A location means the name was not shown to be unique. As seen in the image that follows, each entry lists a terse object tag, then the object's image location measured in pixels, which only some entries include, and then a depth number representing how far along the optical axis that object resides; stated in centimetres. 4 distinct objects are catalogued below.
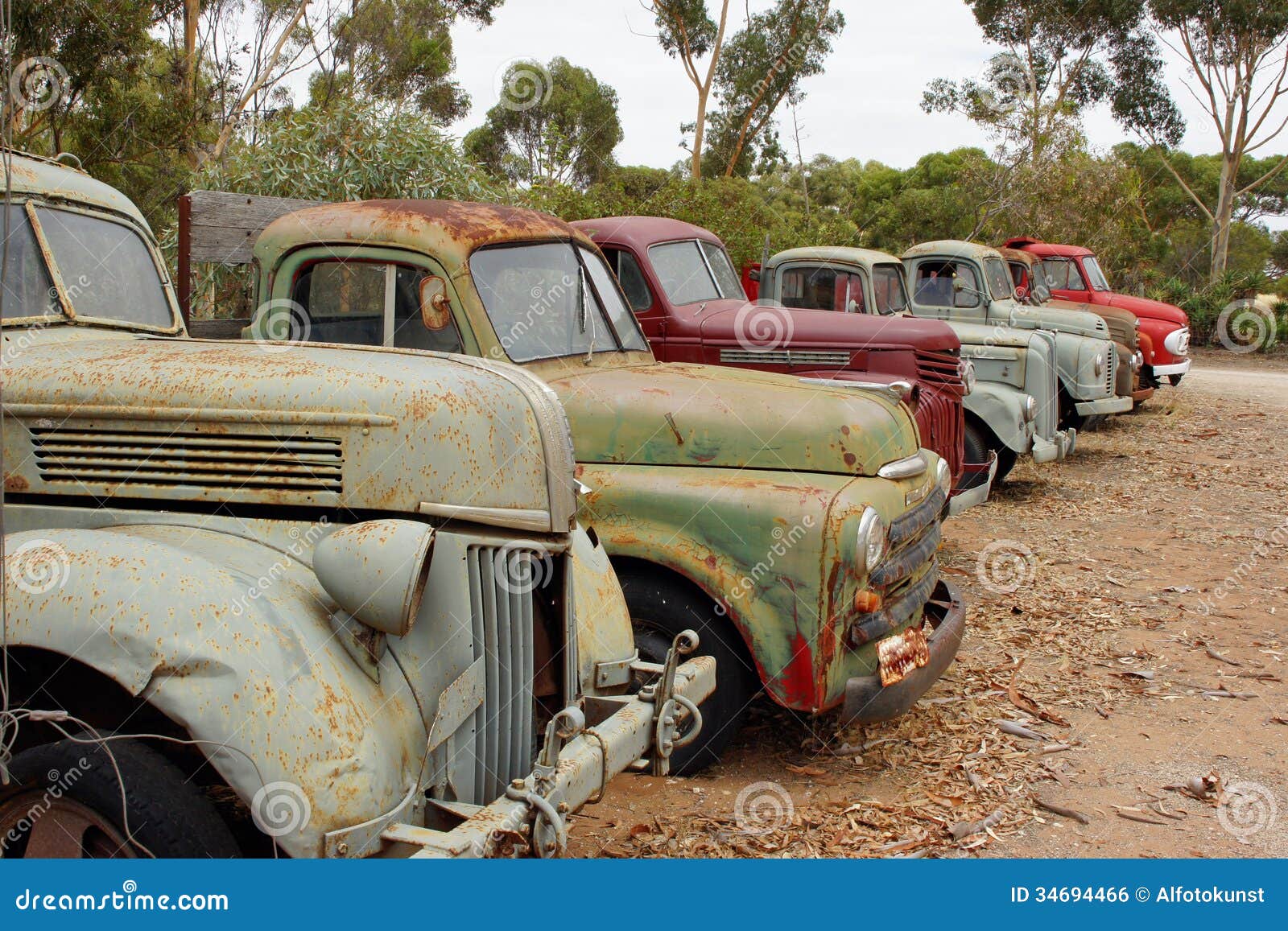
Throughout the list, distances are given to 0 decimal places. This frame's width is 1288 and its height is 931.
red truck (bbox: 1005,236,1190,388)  1525
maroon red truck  688
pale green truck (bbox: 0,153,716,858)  248
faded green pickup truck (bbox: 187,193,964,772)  410
